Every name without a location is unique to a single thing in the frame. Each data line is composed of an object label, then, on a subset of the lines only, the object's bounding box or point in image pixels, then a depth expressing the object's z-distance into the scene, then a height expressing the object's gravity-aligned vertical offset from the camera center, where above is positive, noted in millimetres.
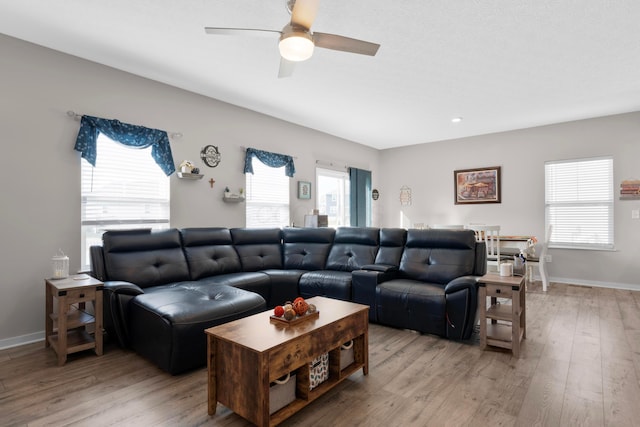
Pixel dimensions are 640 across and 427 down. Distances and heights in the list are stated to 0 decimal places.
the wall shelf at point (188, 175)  3933 +481
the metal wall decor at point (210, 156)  4230 +772
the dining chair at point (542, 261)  5037 -672
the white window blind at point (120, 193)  3322 +246
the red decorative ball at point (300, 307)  2096 -571
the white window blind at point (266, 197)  4863 +298
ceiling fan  1889 +1122
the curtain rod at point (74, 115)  3157 +954
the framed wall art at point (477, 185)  6125 +604
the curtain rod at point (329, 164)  5998 +970
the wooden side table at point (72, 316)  2514 -827
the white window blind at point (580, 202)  5141 +244
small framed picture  5574 +451
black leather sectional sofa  2480 -636
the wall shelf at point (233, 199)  4433 +234
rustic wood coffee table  1680 -774
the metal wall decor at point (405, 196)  7201 +454
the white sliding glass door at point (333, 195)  6105 +402
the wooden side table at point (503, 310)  2672 -802
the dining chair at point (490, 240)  4938 -356
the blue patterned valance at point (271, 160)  4695 +843
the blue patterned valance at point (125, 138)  3186 +809
